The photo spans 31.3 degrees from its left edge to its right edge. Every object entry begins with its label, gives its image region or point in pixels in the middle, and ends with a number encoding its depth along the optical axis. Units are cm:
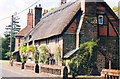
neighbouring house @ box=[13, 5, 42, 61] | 4131
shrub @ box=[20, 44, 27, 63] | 3463
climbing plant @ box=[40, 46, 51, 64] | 2686
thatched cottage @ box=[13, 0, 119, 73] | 2370
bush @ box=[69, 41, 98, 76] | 2220
